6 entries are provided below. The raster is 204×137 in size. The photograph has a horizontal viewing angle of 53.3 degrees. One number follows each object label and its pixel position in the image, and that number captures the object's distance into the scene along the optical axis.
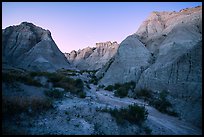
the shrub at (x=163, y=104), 15.01
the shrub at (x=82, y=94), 16.60
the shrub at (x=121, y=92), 21.05
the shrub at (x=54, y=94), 14.39
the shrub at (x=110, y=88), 25.42
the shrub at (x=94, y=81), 33.46
